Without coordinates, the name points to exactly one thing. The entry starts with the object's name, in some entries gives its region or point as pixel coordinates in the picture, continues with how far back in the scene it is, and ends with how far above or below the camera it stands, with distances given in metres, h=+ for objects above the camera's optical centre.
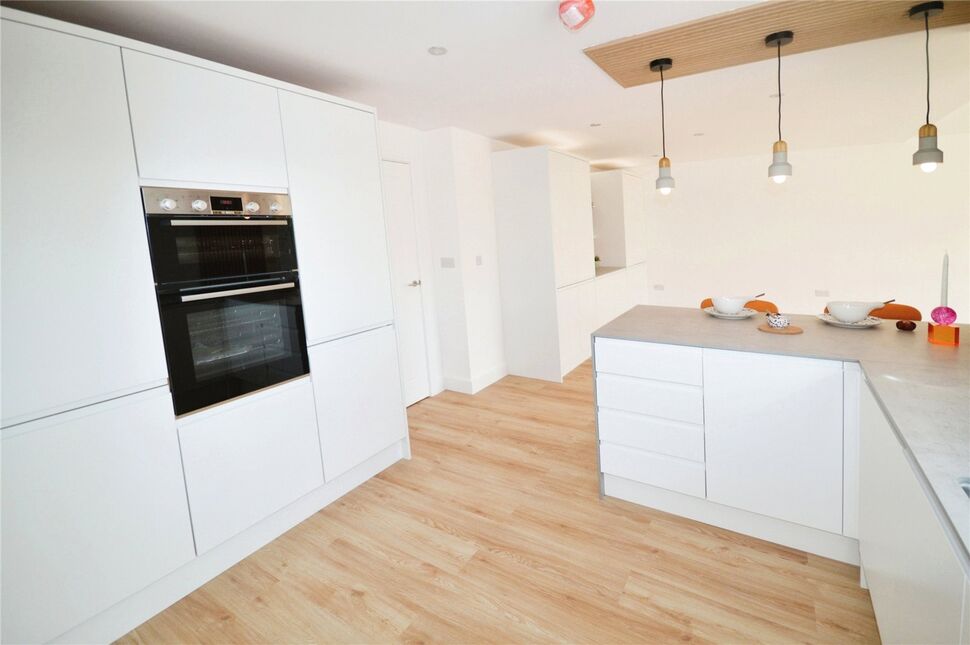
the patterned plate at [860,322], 2.28 -0.45
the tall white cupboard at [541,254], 4.45 +0.00
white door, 4.03 -0.13
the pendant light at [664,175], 2.78 +0.43
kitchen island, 1.10 -0.74
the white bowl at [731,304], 2.66 -0.36
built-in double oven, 1.96 -0.07
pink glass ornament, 1.94 -0.38
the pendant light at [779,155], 2.45 +0.43
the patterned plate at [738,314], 2.67 -0.42
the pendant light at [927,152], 2.10 +0.33
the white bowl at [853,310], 2.28 -0.38
